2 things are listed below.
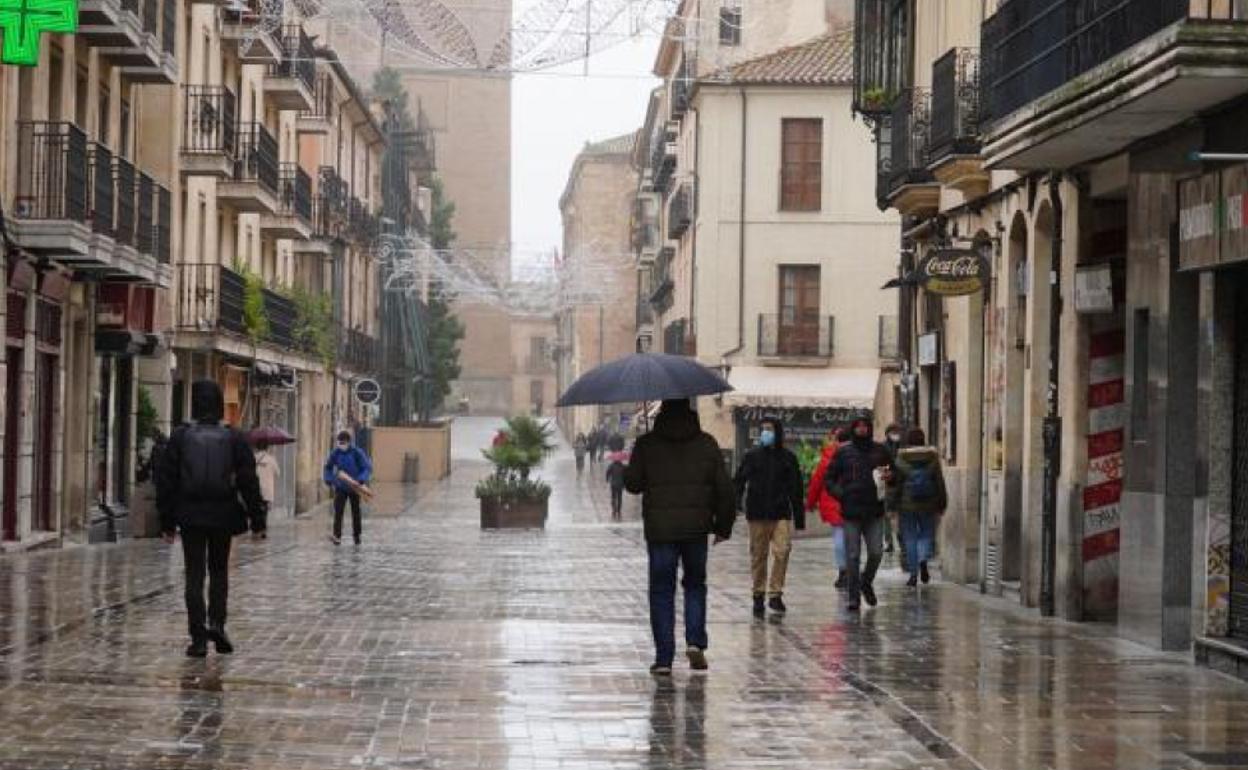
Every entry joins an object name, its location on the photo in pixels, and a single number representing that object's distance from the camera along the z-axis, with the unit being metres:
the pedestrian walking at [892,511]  26.06
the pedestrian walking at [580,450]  87.99
